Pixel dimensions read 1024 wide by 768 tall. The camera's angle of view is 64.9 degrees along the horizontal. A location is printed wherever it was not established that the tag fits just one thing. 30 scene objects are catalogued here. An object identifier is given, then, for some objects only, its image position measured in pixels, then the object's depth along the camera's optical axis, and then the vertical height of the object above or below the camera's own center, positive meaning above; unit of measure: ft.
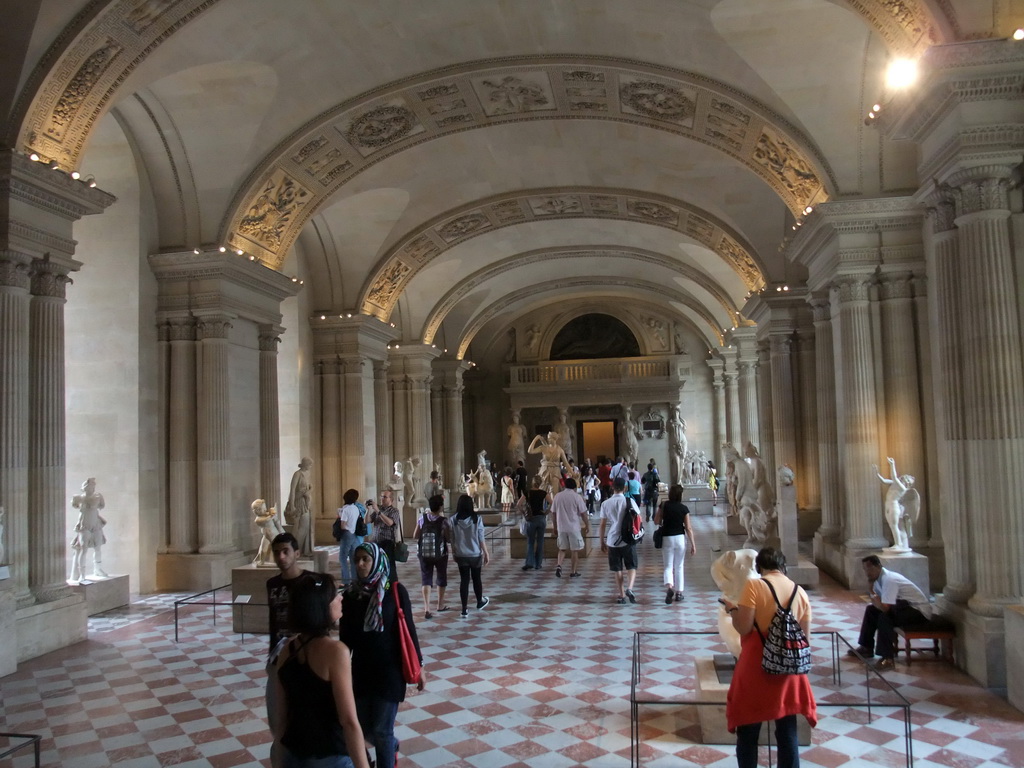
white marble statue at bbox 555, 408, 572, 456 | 105.60 +1.47
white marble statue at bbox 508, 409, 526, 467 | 103.04 +0.08
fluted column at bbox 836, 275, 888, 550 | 37.86 +0.79
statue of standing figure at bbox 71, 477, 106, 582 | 36.58 -3.10
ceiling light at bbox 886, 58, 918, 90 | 24.21 +11.07
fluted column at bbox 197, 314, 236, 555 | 43.21 +0.92
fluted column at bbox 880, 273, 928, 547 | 37.47 +2.24
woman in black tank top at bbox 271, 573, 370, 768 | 9.93 -2.98
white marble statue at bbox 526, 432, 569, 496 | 65.67 -1.67
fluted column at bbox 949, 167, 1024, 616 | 22.91 +1.15
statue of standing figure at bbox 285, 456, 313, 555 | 44.29 -2.90
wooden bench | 24.49 -6.14
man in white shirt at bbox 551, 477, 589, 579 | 39.88 -3.83
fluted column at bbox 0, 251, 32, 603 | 28.94 +1.84
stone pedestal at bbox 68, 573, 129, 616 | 36.24 -6.25
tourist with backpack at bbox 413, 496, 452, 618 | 31.63 -3.74
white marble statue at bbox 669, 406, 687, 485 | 105.29 -0.62
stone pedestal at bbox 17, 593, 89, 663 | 28.73 -6.18
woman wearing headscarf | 14.21 -3.71
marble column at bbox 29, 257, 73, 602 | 30.48 +0.83
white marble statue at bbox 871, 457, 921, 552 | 33.71 -3.30
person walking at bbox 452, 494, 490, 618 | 31.86 -3.82
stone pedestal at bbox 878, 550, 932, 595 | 33.24 -5.58
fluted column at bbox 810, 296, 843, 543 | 43.73 +0.56
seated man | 24.63 -5.57
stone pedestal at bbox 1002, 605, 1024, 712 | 20.63 -5.96
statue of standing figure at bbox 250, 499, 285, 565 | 34.94 -3.38
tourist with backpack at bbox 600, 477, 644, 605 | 34.14 -4.04
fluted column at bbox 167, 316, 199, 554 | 43.06 +0.76
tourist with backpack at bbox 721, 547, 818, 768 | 13.80 -4.00
